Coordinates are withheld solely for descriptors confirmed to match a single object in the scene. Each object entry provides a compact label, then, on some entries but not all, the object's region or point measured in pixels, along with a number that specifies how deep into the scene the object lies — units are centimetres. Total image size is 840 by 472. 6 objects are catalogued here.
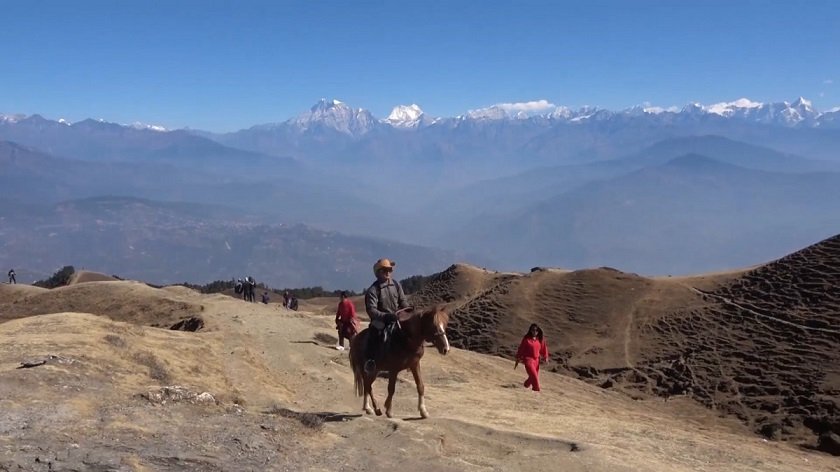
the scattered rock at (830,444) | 1475
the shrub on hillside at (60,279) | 5188
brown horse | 974
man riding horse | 1050
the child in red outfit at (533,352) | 1667
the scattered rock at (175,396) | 998
